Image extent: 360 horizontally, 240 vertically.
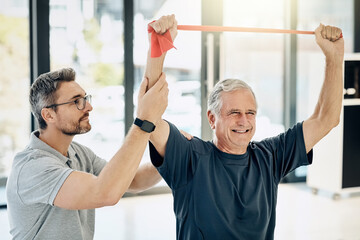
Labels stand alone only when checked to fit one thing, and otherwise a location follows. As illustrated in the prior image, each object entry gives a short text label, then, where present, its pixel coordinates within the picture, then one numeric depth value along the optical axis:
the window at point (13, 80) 4.15
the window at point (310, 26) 5.13
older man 1.70
